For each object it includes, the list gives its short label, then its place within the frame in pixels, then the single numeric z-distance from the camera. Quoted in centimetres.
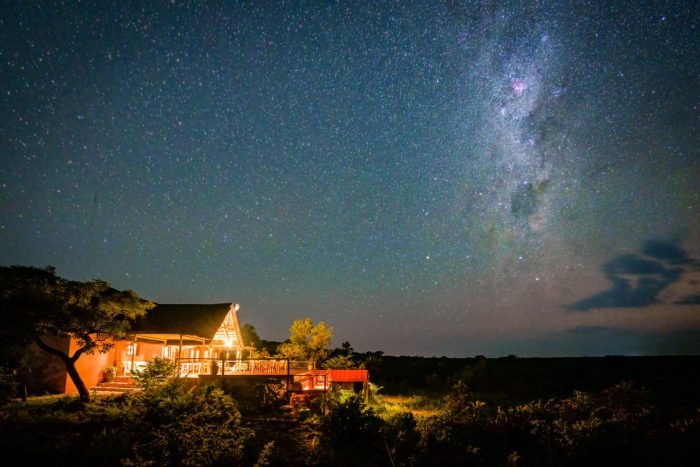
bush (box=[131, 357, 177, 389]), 1691
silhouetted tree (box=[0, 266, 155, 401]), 1455
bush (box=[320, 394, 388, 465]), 1368
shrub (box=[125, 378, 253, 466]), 1207
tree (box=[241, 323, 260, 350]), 5156
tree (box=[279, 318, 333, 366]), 2794
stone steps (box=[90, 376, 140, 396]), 2028
